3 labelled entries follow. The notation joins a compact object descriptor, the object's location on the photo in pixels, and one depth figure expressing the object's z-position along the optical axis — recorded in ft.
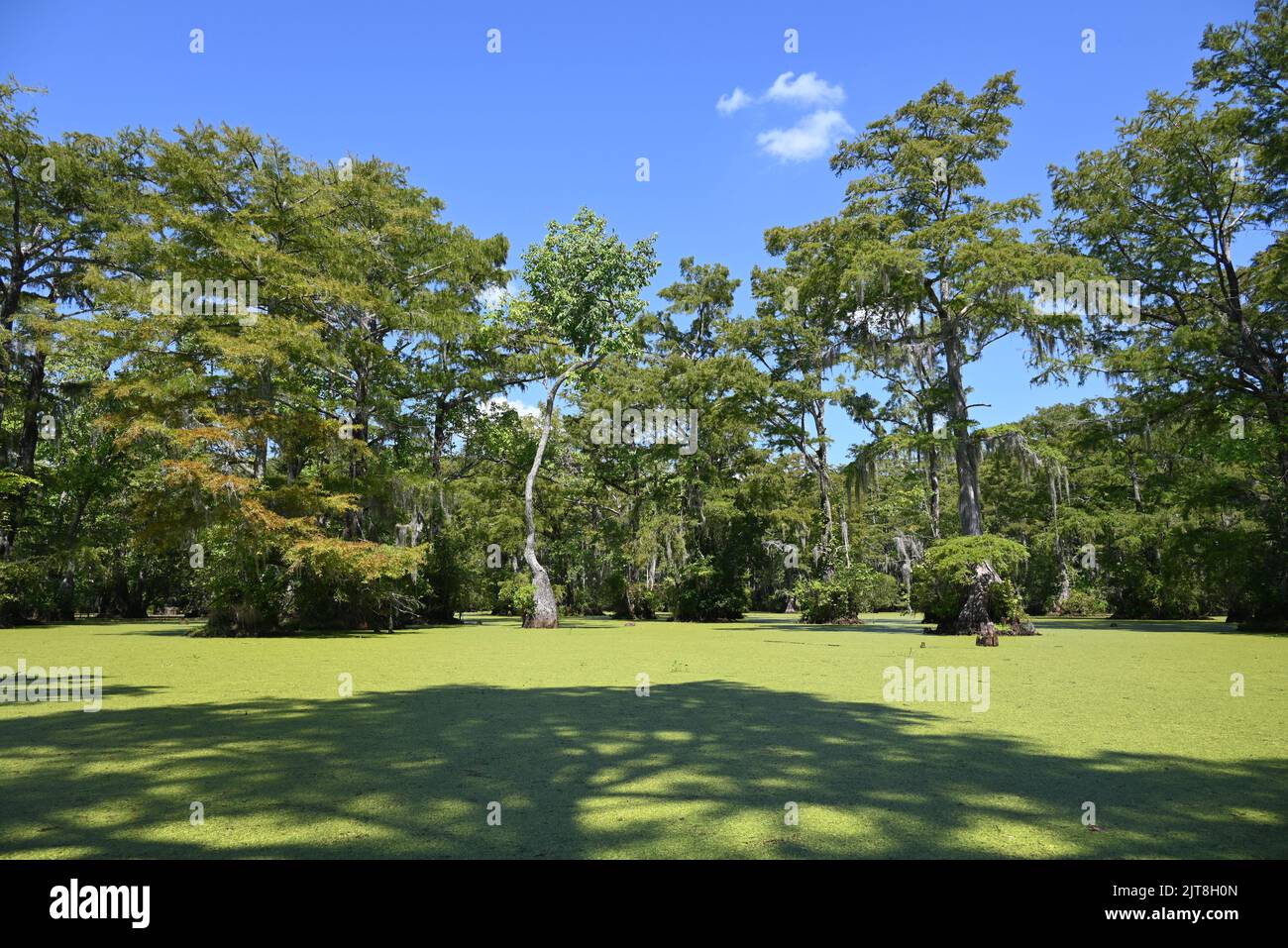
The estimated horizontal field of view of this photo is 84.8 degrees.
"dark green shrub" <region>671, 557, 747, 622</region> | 91.66
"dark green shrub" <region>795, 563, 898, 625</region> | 77.71
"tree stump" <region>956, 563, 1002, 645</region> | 56.27
